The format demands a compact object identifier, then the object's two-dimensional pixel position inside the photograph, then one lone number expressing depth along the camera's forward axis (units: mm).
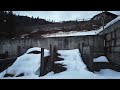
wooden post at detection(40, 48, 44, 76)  6110
